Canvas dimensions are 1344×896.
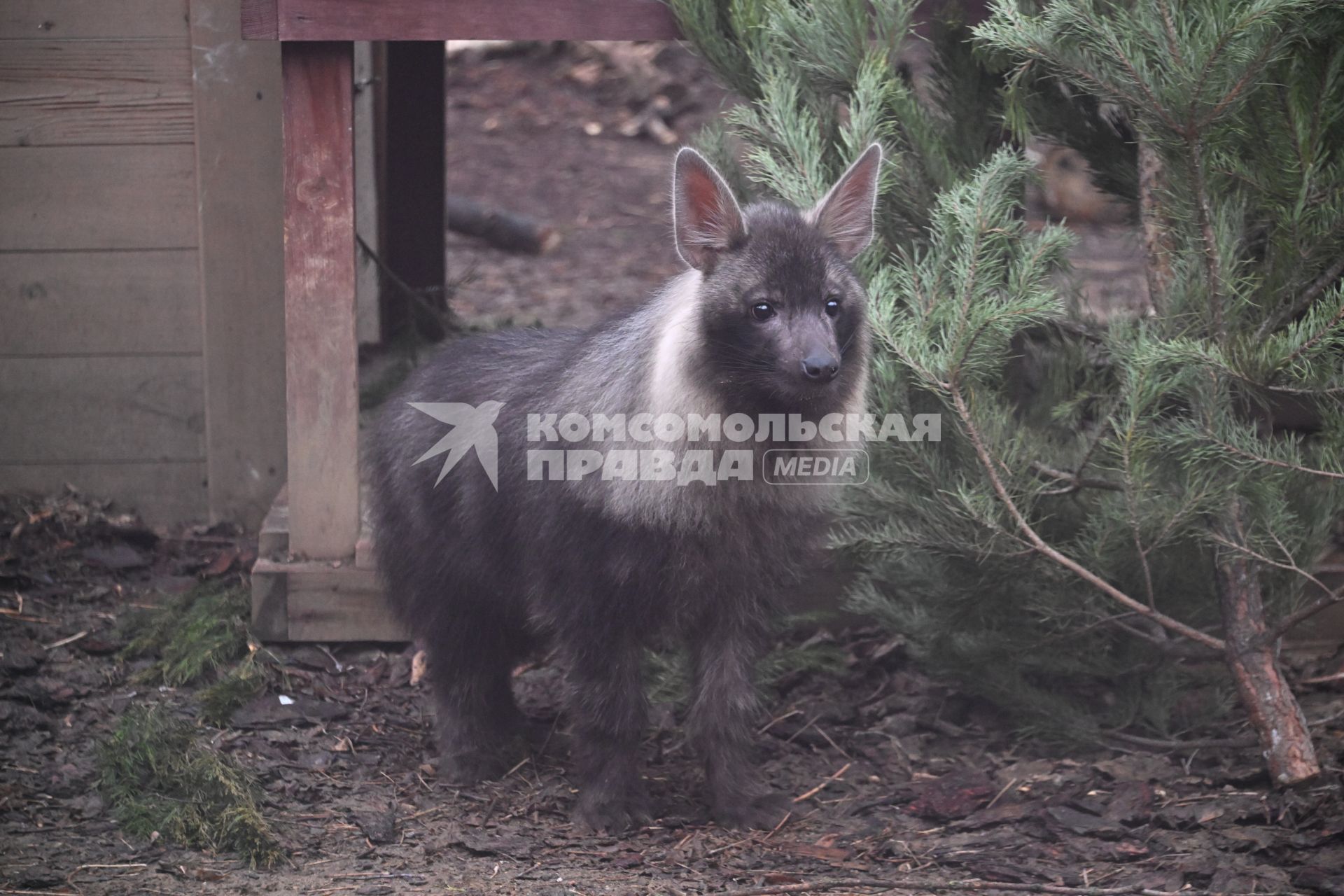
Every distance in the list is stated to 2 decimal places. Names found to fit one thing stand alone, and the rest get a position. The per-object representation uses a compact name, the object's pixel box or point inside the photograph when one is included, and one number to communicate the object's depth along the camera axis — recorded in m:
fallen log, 18.27
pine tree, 6.54
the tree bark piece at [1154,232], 7.59
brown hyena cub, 6.89
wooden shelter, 9.89
